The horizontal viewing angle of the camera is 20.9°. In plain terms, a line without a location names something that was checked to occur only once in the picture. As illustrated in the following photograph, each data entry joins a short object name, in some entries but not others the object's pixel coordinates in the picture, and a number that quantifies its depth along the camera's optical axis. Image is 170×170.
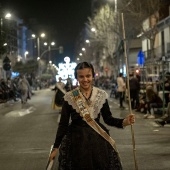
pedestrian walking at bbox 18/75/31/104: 26.70
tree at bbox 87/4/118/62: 53.59
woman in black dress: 4.54
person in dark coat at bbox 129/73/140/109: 21.34
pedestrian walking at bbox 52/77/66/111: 19.87
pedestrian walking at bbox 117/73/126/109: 22.98
